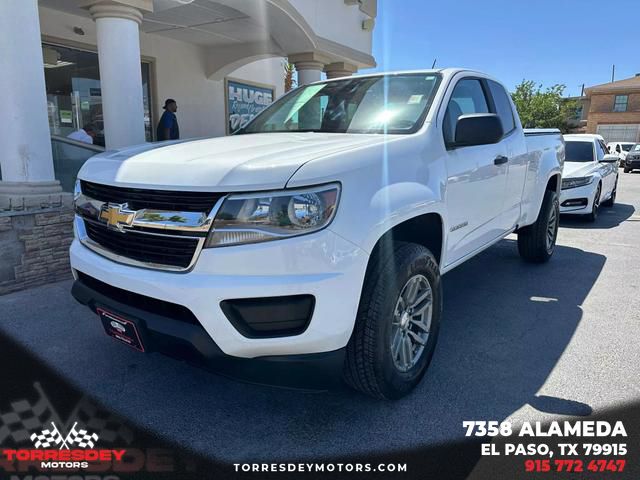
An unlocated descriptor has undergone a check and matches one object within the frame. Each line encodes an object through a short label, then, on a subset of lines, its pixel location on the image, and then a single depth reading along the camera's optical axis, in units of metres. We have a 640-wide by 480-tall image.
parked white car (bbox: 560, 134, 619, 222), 8.52
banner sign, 12.23
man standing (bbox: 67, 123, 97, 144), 7.33
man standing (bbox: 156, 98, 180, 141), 8.62
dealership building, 4.80
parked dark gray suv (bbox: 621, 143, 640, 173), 22.38
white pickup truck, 2.11
